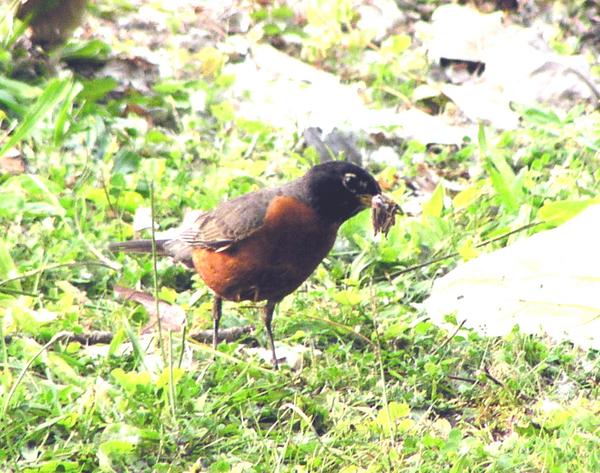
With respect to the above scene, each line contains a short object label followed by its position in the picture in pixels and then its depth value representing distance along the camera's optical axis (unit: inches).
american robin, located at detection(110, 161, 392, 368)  347.9
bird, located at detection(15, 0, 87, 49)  534.0
